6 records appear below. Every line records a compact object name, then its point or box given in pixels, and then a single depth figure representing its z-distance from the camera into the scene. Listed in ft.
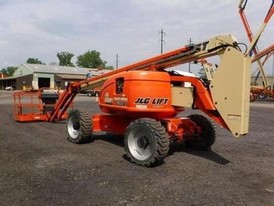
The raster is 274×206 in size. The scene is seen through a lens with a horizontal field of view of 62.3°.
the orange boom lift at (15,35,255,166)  15.71
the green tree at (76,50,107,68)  273.91
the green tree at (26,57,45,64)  311.27
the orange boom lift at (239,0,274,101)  68.03
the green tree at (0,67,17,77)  337.25
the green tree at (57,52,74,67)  279.32
